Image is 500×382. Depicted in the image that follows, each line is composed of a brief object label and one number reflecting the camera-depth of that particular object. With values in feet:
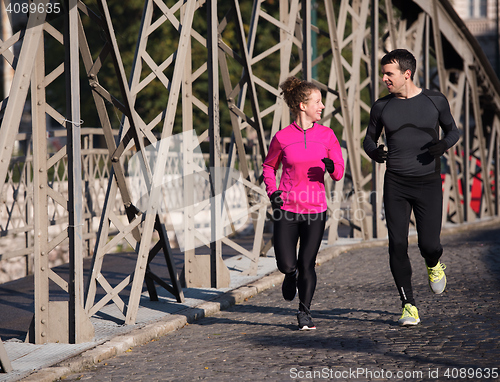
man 36.29
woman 36.27
